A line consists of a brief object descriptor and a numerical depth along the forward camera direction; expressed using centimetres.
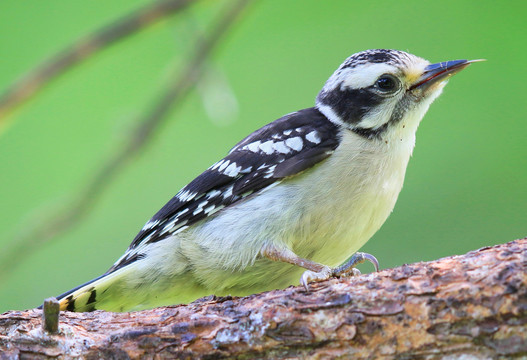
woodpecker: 713
